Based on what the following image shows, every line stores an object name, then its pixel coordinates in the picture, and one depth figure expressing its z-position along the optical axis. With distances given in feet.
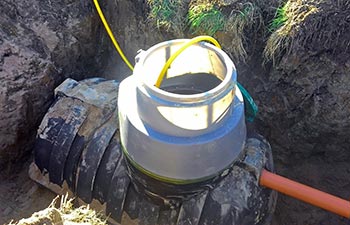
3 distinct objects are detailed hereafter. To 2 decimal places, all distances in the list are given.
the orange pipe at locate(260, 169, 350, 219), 6.17
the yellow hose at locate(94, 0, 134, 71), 8.42
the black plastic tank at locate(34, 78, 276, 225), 6.56
